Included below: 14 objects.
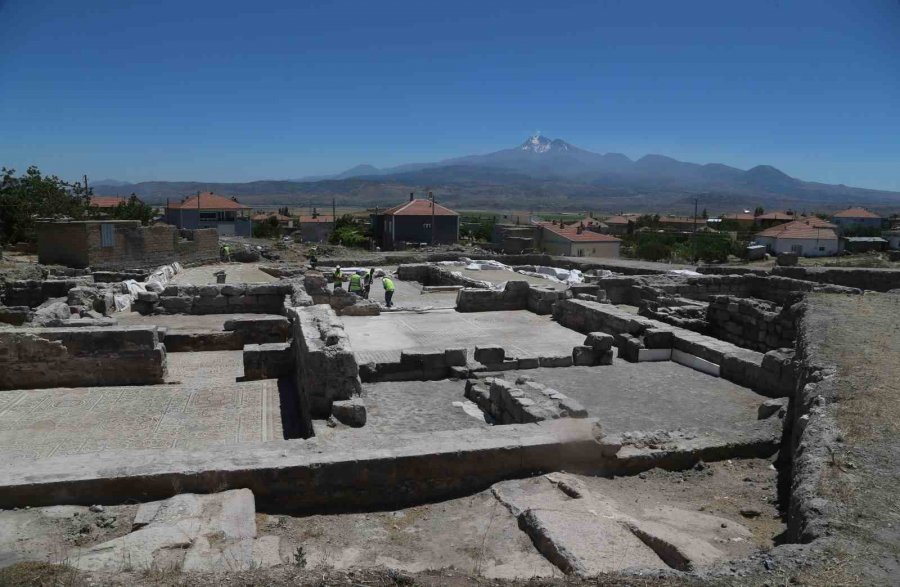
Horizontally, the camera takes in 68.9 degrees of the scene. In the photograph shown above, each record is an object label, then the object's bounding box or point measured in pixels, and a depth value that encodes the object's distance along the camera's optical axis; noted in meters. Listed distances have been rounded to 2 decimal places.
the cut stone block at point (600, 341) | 11.64
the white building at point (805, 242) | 55.75
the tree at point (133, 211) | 45.12
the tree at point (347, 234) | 51.84
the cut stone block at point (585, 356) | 11.69
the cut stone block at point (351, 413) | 8.42
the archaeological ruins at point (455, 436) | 4.66
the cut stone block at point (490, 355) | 11.40
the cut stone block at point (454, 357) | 11.09
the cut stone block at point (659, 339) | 12.16
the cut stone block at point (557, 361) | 11.61
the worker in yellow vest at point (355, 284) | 19.44
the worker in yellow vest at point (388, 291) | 18.91
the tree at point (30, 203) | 34.16
